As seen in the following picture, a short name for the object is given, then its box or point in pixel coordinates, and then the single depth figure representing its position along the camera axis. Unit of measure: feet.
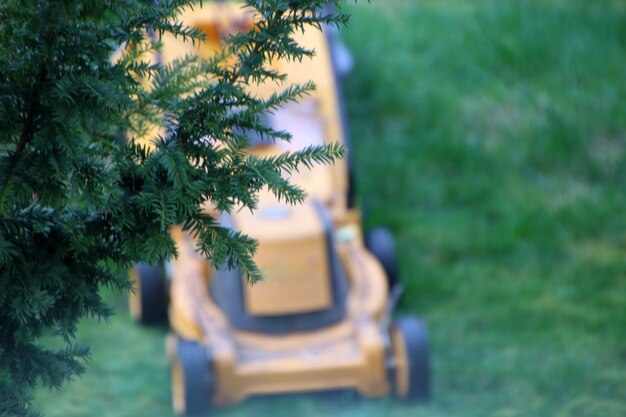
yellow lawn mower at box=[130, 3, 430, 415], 27.52
